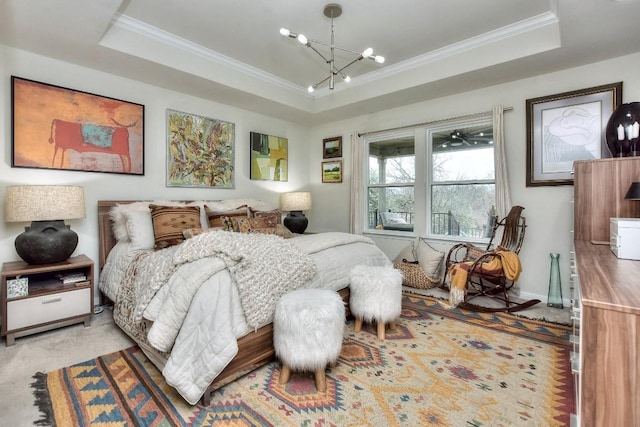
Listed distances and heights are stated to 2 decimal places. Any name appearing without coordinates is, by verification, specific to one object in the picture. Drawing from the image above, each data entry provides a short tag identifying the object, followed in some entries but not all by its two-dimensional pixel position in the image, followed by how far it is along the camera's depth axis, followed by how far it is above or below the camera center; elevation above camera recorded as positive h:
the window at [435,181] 3.79 +0.42
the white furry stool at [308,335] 1.74 -0.70
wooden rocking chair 2.99 -0.55
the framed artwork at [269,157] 4.51 +0.85
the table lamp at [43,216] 2.37 -0.02
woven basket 3.70 -0.80
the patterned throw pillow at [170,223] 2.80 -0.09
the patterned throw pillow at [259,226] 3.30 -0.15
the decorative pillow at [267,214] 3.62 -0.02
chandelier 2.35 +1.73
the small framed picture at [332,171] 5.04 +0.68
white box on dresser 1.59 -0.15
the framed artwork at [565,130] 2.95 +0.82
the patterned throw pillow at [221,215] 3.37 -0.02
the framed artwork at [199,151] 3.67 +0.78
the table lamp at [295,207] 4.59 +0.08
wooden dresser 0.81 -0.38
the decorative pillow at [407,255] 4.13 -0.58
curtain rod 3.60 +1.16
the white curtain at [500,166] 3.43 +0.50
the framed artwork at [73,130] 2.69 +0.81
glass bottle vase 3.12 -0.76
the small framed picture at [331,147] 5.02 +1.07
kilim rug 1.55 -1.02
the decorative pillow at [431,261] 3.78 -0.62
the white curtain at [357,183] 4.70 +0.44
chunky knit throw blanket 1.85 -0.36
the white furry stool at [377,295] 2.40 -0.66
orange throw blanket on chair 2.98 -0.57
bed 1.63 -0.52
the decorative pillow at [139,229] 2.77 -0.14
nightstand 2.28 -0.66
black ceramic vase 2.30 +0.60
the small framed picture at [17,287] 2.29 -0.55
